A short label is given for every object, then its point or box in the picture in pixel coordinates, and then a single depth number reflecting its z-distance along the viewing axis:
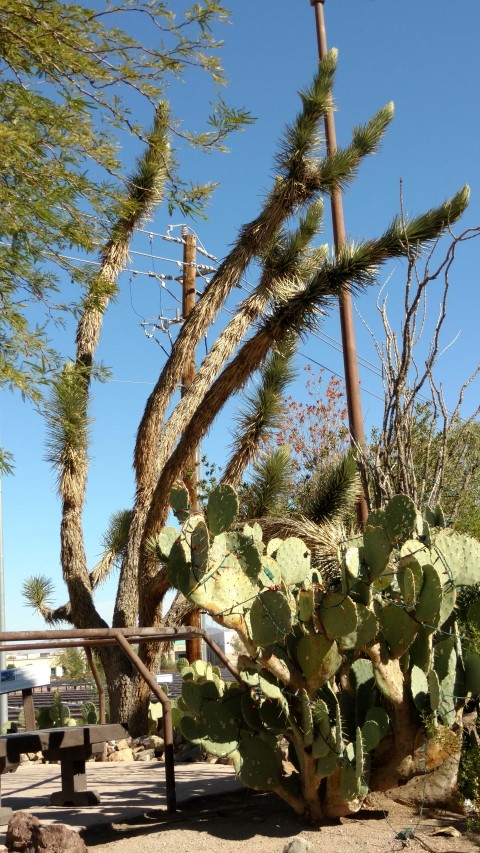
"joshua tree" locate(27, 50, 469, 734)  11.48
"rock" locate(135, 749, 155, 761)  8.27
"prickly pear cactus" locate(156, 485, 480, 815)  4.11
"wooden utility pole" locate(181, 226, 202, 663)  12.59
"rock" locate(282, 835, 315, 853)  3.87
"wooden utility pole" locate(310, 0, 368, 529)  12.22
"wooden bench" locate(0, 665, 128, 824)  4.83
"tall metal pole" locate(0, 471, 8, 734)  11.00
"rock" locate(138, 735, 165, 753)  8.38
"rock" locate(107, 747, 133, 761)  8.48
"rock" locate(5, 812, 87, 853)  3.97
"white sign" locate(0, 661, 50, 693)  6.29
